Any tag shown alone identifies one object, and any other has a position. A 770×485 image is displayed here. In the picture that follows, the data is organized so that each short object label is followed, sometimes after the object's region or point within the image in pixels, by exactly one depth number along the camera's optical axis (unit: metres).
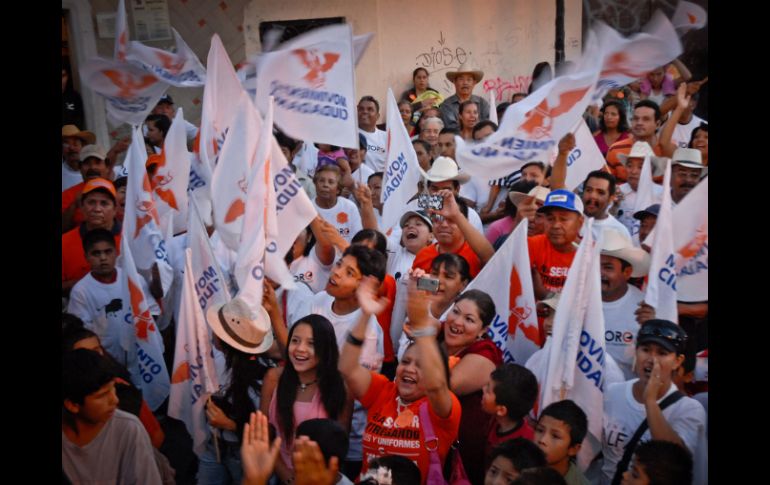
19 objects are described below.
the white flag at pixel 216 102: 5.74
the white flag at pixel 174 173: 6.32
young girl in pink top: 4.07
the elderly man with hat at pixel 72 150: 7.96
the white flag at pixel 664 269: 4.22
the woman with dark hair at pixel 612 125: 8.09
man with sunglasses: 3.79
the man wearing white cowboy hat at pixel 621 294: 4.56
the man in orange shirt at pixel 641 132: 7.29
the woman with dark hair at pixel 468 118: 8.52
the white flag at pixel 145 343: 5.04
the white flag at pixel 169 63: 6.38
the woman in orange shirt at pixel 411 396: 3.78
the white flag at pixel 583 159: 6.15
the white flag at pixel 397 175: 6.26
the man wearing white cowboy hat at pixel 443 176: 6.12
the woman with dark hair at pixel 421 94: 11.09
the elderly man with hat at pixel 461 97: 10.09
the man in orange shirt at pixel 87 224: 5.80
